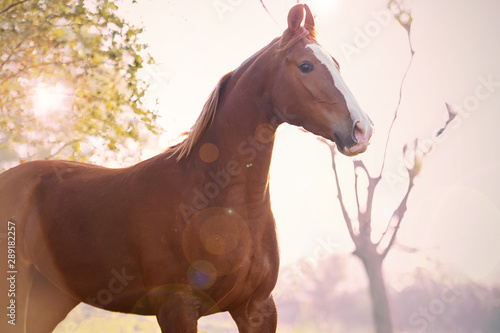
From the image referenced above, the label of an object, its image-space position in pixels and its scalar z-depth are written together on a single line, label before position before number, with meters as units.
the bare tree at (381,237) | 14.88
